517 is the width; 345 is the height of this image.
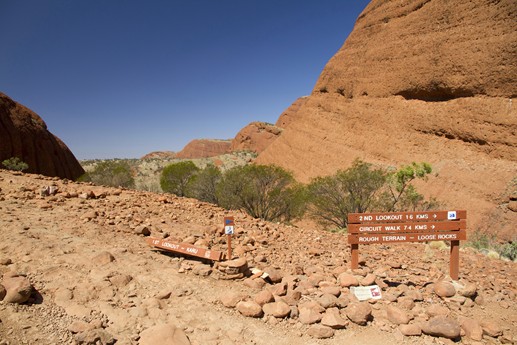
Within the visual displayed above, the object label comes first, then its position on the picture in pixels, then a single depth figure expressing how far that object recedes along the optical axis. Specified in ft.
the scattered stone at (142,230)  22.53
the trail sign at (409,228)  20.79
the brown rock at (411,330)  14.86
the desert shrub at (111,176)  98.89
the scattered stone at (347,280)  18.70
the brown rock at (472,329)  14.78
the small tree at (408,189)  58.70
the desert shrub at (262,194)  62.54
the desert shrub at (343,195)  60.75
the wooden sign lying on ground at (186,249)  19.08
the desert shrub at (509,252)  32.91
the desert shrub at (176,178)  90.18
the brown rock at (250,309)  15.23
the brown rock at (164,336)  12.31
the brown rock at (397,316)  15.53
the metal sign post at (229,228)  19.92
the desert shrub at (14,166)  73.21
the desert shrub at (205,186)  75.00
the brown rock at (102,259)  17.11
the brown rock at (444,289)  18.43
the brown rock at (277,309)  15.33
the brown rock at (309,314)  15.19
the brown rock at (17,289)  12.51
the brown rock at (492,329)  15.10
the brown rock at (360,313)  15.35
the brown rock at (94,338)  11.61
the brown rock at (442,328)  14.61
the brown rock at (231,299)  15.74
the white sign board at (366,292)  17.69
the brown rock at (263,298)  16.06
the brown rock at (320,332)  14.39
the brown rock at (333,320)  14.89
